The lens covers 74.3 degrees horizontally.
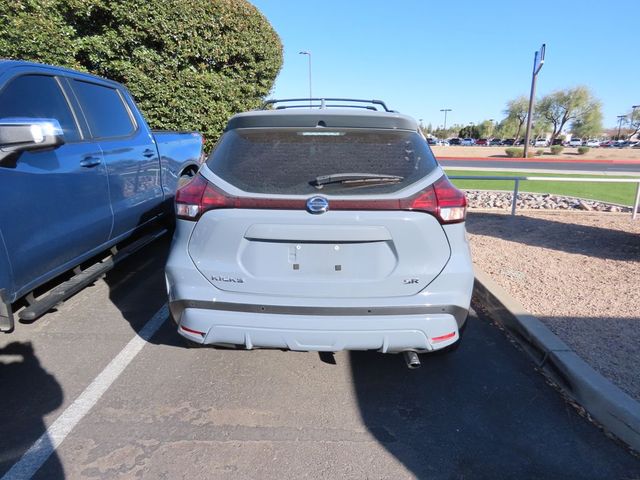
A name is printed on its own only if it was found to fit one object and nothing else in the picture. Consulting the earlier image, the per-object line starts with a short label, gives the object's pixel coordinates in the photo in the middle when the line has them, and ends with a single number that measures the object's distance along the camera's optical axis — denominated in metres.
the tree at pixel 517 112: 79.88
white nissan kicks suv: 2.38
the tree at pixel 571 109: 71.12
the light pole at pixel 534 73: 28.12
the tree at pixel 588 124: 73.38
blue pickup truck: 2.65
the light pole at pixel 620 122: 98.62
